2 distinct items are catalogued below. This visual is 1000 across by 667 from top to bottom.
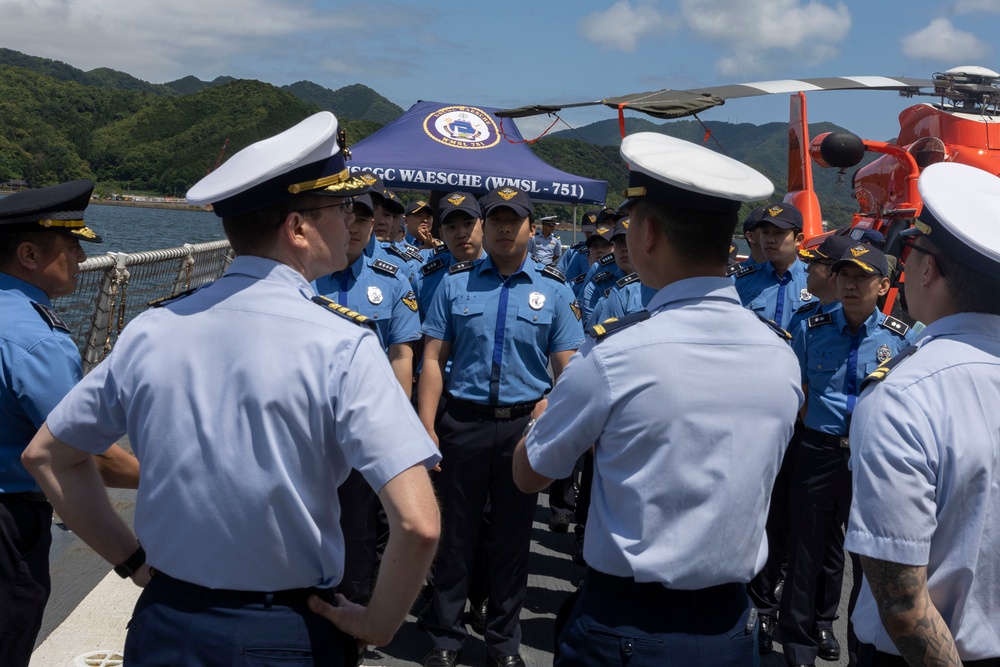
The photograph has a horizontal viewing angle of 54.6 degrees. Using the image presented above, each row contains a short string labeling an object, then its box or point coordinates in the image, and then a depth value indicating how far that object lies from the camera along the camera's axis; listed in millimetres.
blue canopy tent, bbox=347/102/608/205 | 12578
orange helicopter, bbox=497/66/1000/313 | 8016
